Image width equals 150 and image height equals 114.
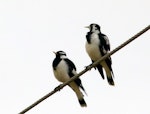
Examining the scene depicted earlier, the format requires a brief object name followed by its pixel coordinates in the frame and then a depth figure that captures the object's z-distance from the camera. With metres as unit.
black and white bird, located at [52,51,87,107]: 10.94
